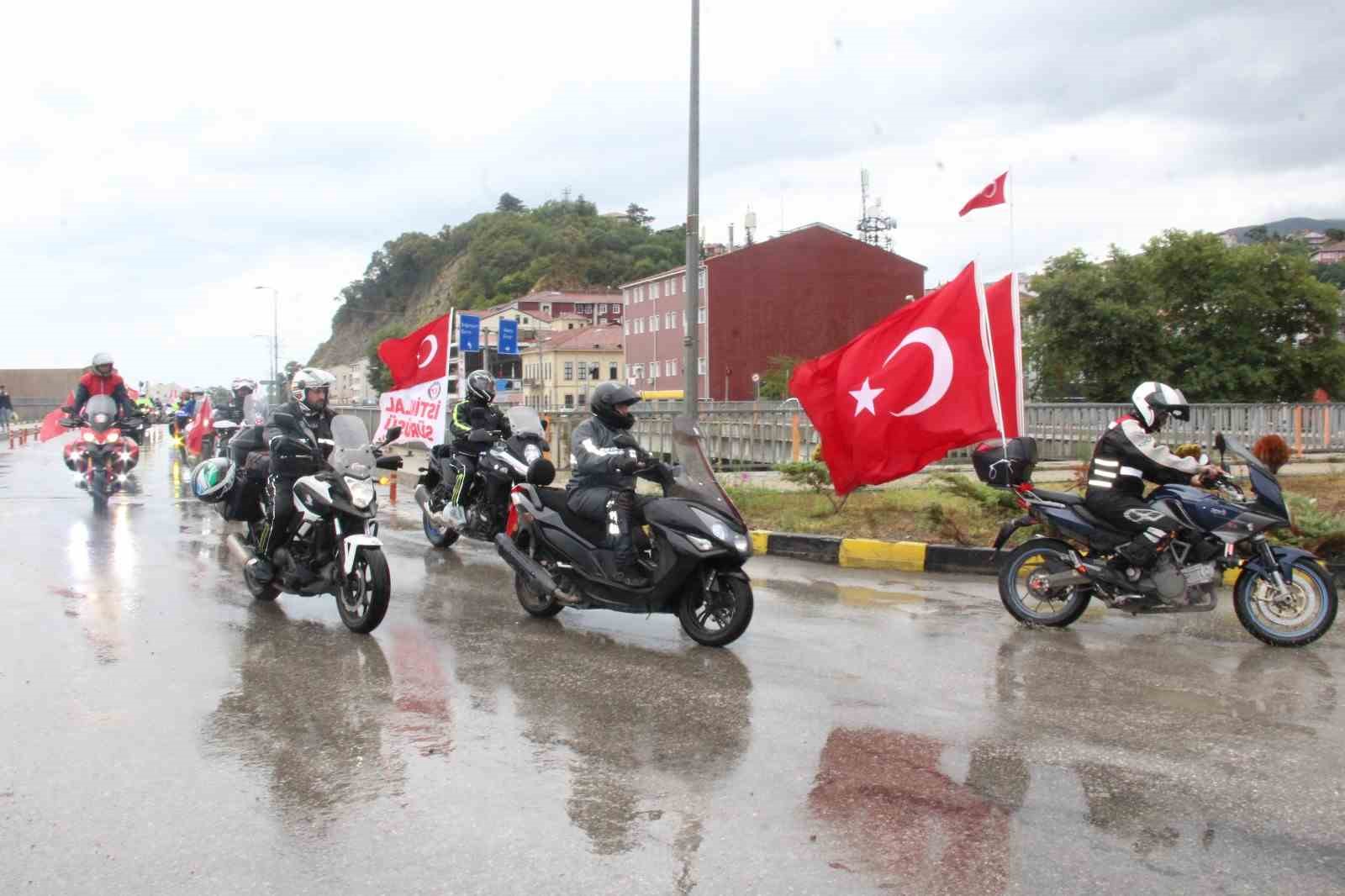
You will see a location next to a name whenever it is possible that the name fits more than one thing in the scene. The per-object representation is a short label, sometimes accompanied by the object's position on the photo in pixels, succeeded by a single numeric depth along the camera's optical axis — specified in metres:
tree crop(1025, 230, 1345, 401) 47.88
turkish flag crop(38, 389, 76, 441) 17.95
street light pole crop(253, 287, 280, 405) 62.23
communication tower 95.75
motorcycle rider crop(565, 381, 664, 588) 7.16
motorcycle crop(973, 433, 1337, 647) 6.96
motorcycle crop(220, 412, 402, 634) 7.31
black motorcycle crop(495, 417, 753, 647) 6.74
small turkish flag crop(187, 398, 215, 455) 20.09
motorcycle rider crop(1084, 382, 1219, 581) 7.23
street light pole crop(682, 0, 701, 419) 14.95
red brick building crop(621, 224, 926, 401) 77.44
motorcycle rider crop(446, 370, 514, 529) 11.23
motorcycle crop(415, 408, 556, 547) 10.18
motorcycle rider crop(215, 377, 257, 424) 16.20
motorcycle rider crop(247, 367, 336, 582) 7.86
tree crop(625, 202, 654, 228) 179.75
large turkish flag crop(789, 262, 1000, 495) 8.89
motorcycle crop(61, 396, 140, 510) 15.92
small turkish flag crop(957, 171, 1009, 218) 9.65
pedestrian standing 40.84
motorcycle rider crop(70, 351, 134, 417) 16.48
